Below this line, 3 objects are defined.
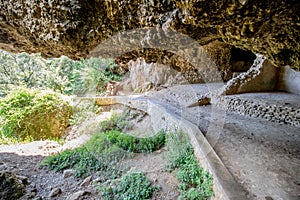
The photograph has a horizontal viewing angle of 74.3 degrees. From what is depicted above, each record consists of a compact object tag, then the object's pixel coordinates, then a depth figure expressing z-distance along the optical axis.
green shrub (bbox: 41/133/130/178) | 4.05
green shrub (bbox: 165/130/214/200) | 2.47
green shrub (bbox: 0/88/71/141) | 6.76
